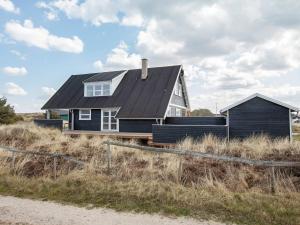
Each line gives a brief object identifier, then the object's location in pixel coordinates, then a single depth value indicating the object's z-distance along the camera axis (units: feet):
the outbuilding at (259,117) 54.49
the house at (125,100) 71.26
